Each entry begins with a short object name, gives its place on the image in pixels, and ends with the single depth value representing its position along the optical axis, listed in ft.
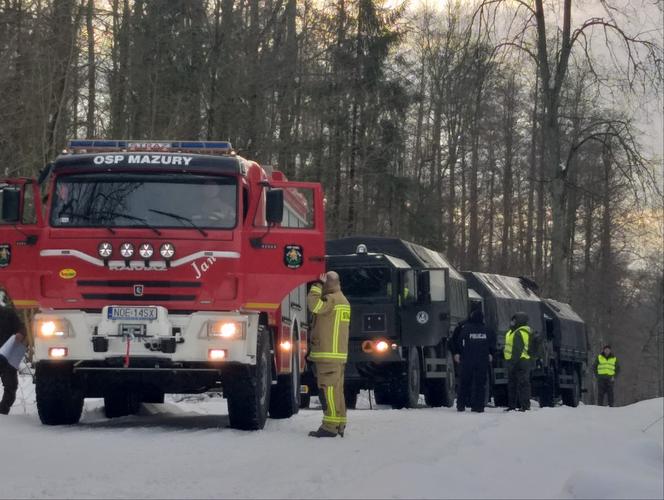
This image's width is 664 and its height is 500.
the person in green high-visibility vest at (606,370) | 117.91
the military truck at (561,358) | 106.11
